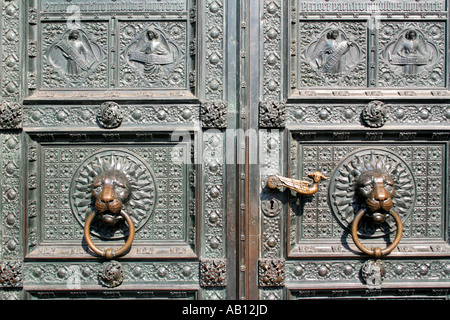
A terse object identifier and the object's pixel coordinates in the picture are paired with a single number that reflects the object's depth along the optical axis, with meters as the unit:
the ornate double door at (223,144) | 2.67
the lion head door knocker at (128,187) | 2.71
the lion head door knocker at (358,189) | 2.69
